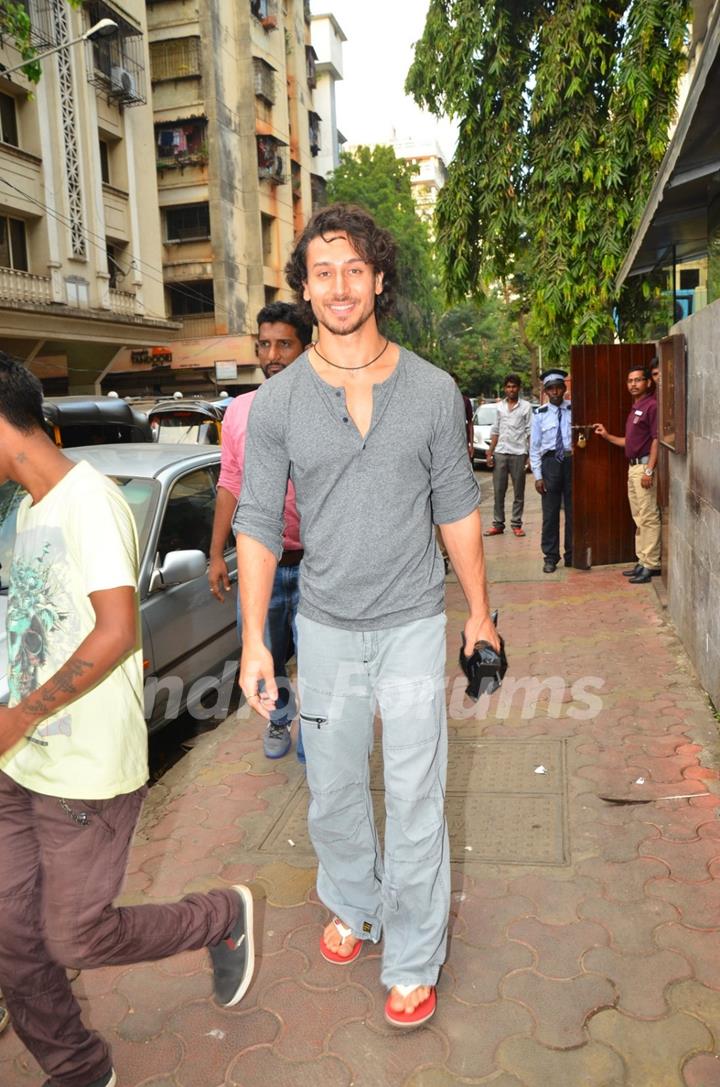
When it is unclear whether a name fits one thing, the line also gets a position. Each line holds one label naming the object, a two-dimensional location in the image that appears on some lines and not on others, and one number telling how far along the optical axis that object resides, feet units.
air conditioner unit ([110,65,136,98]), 78.79
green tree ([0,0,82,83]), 36.19
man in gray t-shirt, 7.98
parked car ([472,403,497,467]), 69.27
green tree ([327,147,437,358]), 120.78
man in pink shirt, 12.73
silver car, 14.82
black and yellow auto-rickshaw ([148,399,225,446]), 43.65
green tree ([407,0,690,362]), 36.58
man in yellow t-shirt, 6.56
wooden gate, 27.91
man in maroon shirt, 25.70
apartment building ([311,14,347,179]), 144.15
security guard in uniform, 29.30
